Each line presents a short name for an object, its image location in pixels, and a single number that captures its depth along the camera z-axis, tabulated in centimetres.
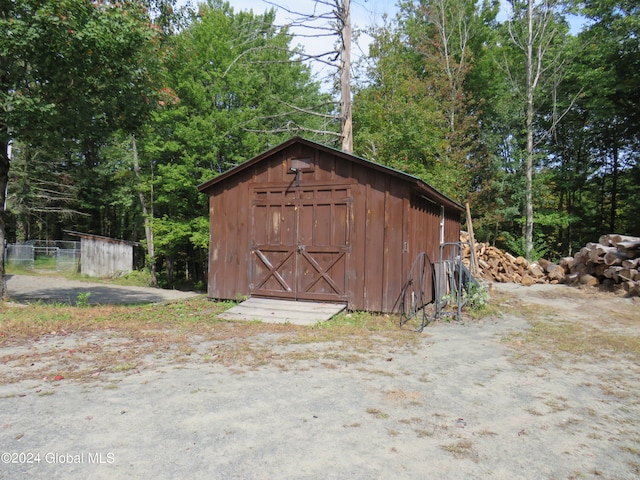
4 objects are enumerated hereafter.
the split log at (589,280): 1256
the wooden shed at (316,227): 813
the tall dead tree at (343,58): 1251
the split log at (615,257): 1184
